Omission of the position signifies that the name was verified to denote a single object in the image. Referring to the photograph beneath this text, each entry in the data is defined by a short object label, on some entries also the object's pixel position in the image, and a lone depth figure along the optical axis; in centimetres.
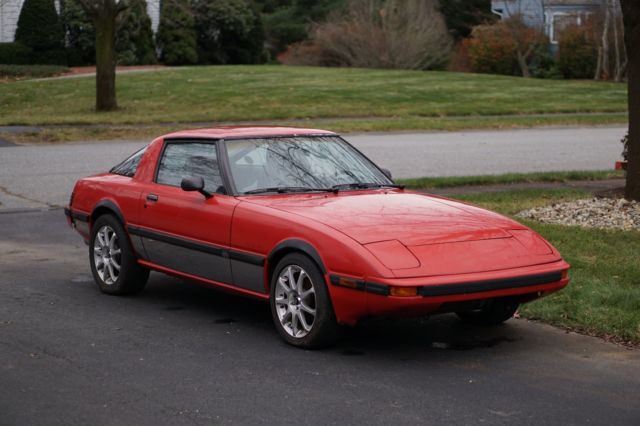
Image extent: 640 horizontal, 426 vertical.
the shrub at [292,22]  6494
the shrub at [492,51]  5128
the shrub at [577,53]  4731
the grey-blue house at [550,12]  5175
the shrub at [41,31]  4397
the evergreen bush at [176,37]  4784
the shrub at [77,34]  4431
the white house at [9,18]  4469
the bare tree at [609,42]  4384
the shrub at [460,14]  6188
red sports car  647
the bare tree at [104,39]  2833
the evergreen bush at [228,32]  4981
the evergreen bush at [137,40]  4547
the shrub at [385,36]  4928
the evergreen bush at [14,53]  4309
